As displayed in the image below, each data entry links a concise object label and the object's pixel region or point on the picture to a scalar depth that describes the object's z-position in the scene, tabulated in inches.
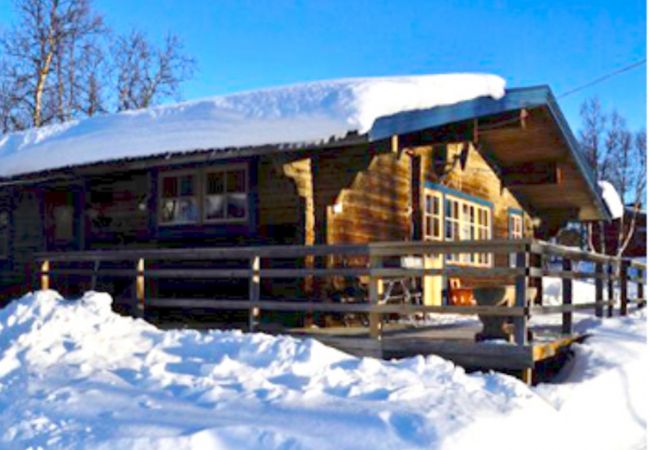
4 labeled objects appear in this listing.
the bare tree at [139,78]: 1475.1
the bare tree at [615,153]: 1899.6
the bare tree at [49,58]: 1242.0
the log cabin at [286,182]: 410.6
